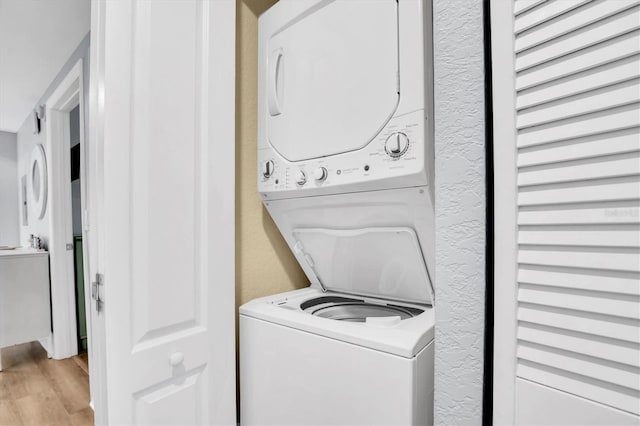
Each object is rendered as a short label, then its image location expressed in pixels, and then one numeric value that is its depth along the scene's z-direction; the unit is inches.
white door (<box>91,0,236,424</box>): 43.4
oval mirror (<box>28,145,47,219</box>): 148.3
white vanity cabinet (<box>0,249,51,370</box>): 136.3
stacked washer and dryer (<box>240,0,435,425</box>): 41.0
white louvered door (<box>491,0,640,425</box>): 20.8
